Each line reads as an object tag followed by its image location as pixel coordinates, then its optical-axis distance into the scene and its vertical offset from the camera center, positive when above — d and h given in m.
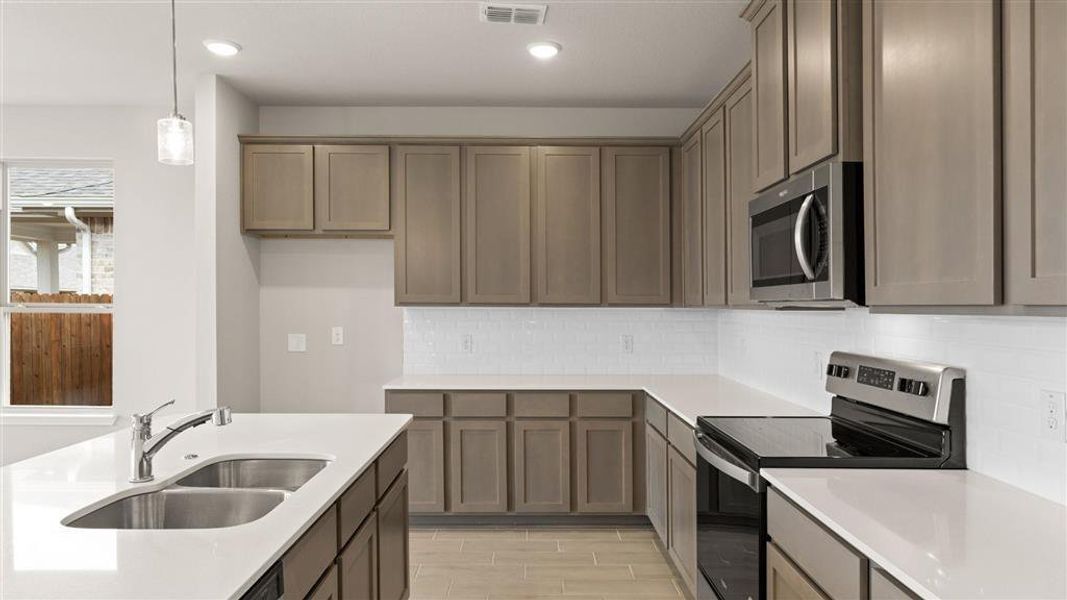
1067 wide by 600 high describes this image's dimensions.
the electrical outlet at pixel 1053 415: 1.57 -0.28
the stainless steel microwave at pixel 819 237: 1.85 +0.18
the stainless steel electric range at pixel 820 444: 1.92 -0.47
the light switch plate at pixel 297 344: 4.51 -0.30
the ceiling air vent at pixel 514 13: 2.91 +1.26
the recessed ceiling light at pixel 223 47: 3.34 +1.28
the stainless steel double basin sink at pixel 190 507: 1.67 -0.55
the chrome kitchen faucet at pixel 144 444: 1.76 -0.38
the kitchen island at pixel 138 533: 1.15 -0.48
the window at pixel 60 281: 4.48 +0.14
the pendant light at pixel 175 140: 2.08 +0.50
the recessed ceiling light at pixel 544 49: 3.34 +1.26
